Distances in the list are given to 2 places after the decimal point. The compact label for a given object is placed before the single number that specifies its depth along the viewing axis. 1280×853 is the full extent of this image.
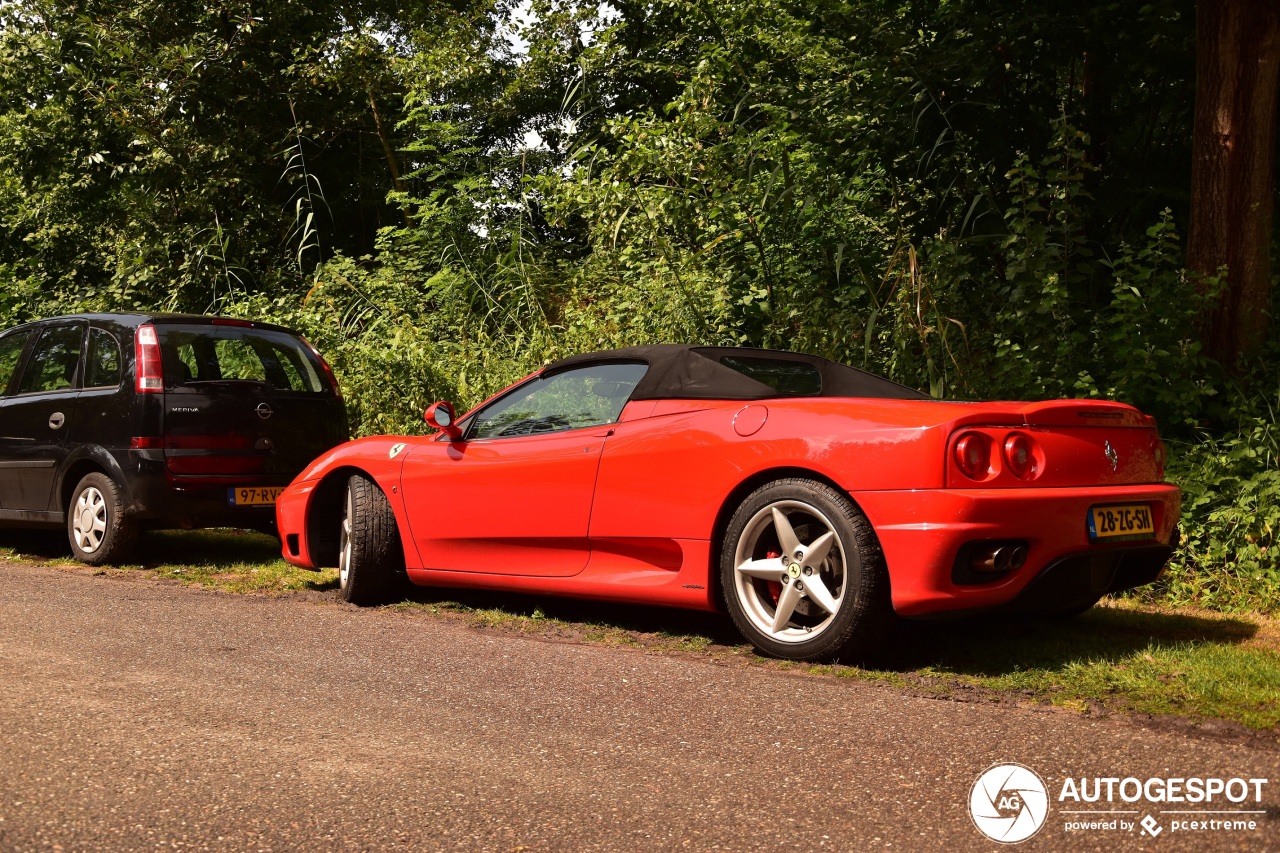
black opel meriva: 8.24
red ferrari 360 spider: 4.52
